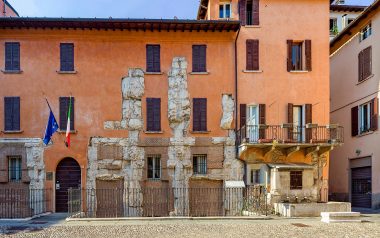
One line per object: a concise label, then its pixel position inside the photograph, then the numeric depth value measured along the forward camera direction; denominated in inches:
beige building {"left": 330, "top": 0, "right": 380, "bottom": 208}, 911.7
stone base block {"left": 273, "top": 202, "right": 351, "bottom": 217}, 727.1
